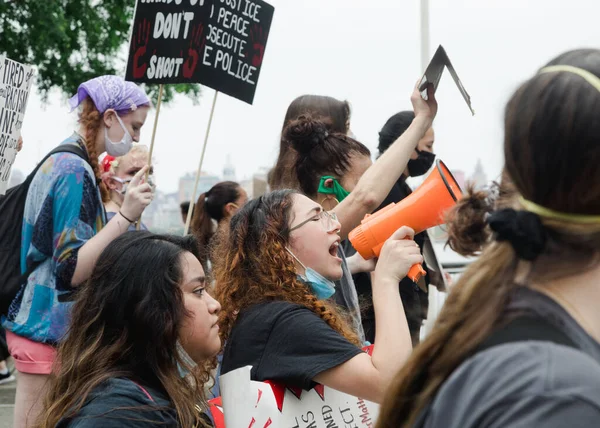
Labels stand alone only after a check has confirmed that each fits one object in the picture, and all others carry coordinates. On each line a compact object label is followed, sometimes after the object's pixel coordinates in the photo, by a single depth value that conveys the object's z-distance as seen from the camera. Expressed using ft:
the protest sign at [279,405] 8.52
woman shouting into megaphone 8.73
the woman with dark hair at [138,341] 7.80
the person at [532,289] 3.63
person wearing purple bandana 11.50
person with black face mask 14.05
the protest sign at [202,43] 14.99
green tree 43.98
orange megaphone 10.23
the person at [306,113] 13.46
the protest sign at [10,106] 14.67
